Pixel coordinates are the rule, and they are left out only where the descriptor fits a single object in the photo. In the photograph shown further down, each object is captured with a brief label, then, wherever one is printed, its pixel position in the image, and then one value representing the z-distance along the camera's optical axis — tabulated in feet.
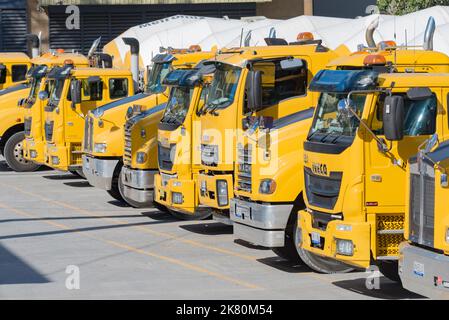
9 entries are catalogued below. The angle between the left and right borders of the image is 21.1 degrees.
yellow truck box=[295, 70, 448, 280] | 45.06
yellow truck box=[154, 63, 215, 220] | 62.95
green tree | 132.57
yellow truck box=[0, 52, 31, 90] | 109.29
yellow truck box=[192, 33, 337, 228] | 55.36
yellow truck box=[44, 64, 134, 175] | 87.04
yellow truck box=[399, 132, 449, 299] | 38.73
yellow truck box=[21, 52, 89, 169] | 93.66
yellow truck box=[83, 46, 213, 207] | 71.77
